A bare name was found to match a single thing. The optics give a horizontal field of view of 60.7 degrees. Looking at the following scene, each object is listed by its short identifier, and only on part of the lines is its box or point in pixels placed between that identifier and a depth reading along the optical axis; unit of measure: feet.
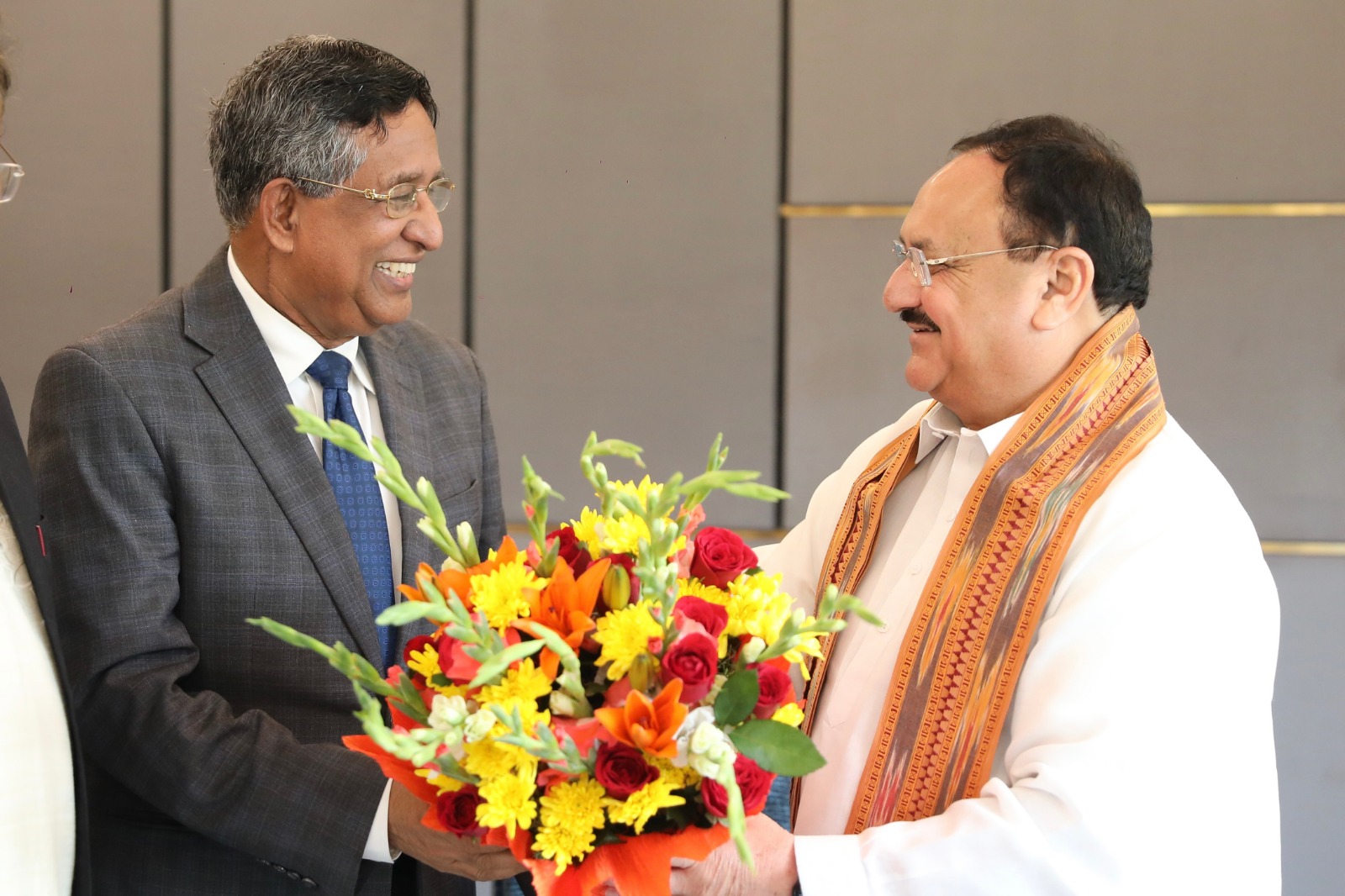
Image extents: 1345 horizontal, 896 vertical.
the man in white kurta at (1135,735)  4.46
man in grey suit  5.28
